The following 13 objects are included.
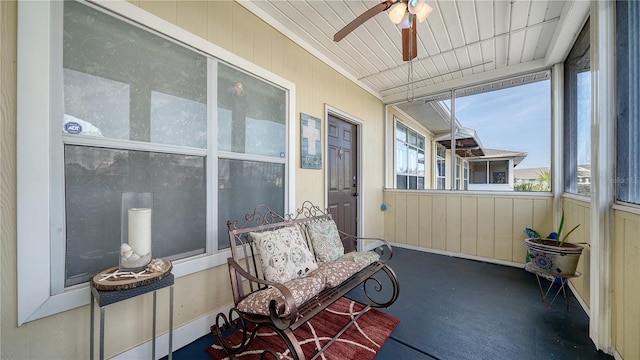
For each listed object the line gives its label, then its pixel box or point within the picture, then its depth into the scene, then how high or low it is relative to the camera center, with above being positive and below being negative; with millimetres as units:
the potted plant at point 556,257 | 1994 -685
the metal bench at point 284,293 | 1271 -779
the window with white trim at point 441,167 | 4348 +232
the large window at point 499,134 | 3131 +672
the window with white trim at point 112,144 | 1155 +224
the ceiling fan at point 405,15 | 1611 +1209
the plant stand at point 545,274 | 2008 -848
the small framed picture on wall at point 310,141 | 2730 +463
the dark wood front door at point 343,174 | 3355 +78
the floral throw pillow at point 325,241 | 2129 -581
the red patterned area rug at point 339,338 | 1591 -1189
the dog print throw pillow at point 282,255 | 1633 -559
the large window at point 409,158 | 4691 +451
